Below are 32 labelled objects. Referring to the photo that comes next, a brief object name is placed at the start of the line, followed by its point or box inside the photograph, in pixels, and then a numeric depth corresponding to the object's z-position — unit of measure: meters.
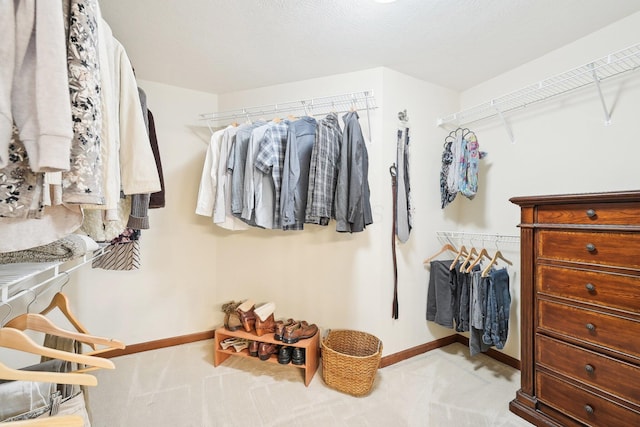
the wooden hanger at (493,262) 1.77
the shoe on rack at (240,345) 2.00
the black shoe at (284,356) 1.87
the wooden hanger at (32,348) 0.69
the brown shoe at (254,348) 1.95
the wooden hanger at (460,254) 2.01
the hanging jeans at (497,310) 1.76
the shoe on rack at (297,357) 1.85
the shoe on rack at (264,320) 1.93
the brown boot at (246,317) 1.97
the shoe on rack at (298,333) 1.85
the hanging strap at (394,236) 2.01
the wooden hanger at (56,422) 0.51
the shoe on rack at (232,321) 1.99
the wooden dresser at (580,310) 1.14
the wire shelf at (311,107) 2.01
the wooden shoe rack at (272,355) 1.80
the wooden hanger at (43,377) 0.59
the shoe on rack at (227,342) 2.01
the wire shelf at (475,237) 1.98
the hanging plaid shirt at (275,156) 1.75
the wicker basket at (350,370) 1.63
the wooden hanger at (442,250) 2.20
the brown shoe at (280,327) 1.88
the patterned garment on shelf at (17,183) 0.58
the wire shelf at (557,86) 1.48
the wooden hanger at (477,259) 1.88
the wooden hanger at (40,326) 0.88
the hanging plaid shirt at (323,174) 1.68
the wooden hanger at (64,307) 1.13
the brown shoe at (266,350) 1.91
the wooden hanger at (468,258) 1.92
